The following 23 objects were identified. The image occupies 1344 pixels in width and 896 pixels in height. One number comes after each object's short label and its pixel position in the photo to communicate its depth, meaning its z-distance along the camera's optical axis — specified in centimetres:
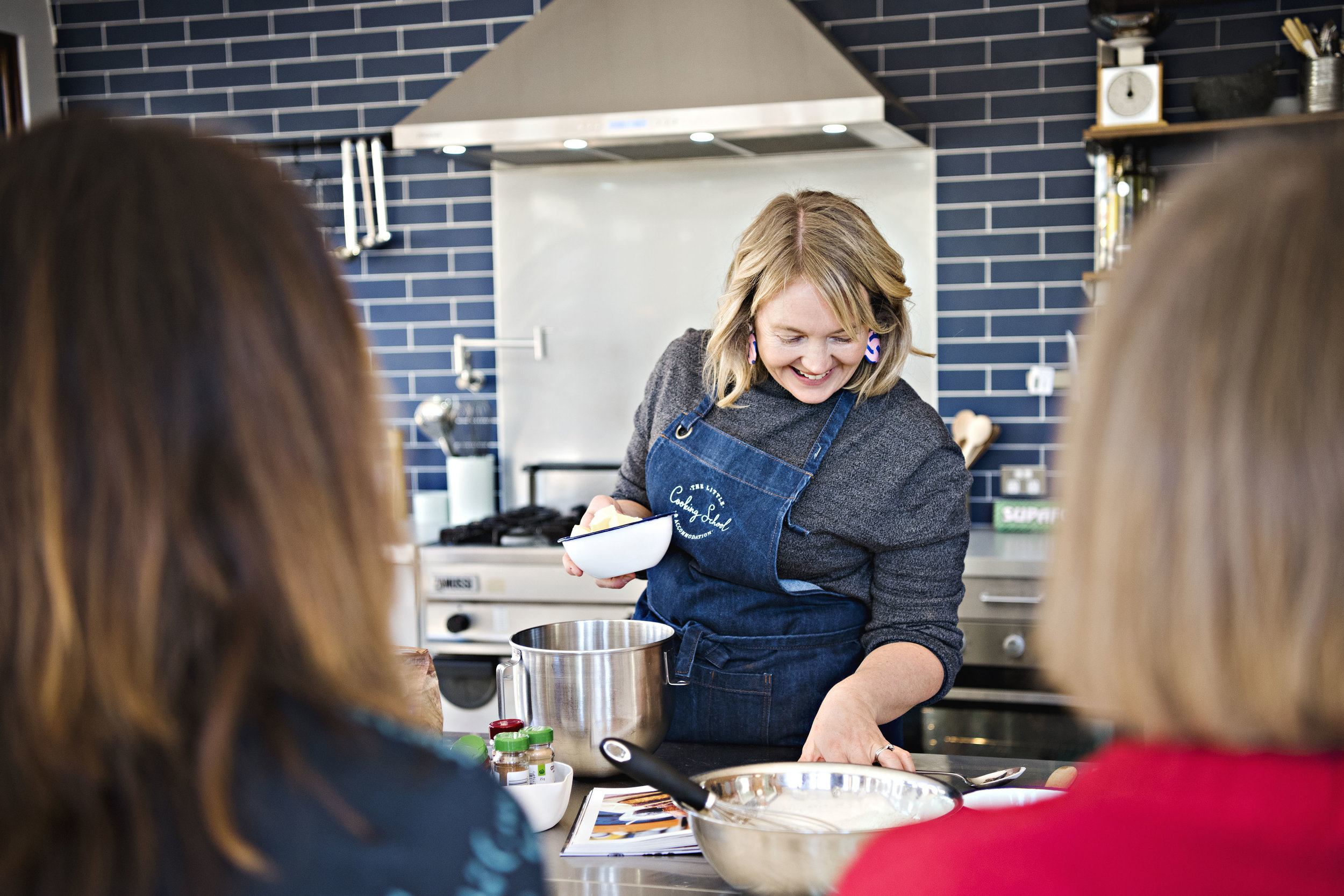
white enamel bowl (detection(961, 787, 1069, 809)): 122
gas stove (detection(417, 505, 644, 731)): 315
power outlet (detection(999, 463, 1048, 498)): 332
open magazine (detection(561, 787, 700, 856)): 127
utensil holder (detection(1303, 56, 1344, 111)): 288
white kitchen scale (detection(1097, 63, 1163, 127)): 299
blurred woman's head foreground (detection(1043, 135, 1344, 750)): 55
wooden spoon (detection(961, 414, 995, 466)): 330
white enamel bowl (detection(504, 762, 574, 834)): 130
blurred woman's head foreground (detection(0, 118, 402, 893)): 53
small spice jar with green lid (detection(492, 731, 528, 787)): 134
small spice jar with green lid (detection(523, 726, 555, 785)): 135
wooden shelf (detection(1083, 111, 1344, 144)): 288
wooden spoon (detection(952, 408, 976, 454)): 335
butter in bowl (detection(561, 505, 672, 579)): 171
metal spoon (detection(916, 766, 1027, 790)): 140
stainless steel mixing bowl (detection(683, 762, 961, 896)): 100
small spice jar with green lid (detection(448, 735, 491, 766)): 143
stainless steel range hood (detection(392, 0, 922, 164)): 287
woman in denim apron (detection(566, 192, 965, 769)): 181
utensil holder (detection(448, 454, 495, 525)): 367
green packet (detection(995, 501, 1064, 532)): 321
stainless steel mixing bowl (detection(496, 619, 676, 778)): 141
